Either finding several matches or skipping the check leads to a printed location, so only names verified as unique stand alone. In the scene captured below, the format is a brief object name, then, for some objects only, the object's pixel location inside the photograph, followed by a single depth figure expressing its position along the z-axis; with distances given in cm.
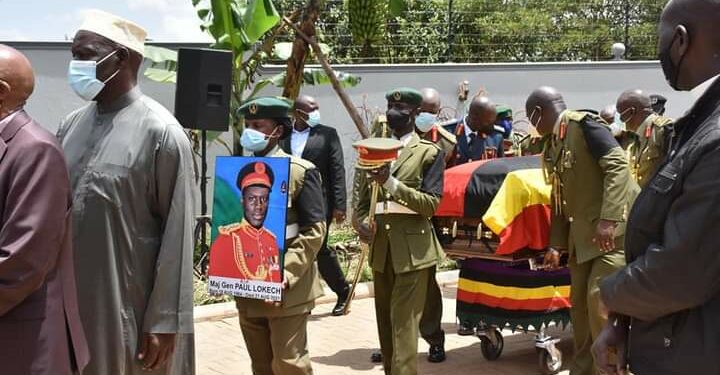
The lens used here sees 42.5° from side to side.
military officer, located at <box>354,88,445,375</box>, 557
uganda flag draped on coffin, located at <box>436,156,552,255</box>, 607
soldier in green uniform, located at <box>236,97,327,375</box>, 481
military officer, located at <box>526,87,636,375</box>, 548
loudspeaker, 829
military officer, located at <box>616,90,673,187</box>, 786
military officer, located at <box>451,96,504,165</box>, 901
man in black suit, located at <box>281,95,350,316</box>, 820
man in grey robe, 360
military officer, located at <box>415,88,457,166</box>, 744
